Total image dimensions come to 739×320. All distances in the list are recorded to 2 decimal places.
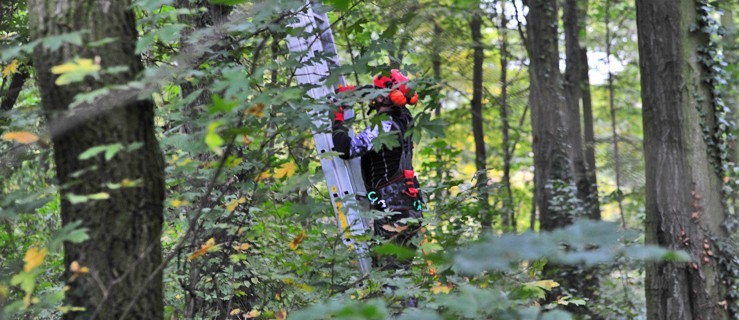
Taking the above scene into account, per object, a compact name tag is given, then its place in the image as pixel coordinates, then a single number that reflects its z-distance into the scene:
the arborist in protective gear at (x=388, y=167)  12.25
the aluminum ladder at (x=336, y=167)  8.74
